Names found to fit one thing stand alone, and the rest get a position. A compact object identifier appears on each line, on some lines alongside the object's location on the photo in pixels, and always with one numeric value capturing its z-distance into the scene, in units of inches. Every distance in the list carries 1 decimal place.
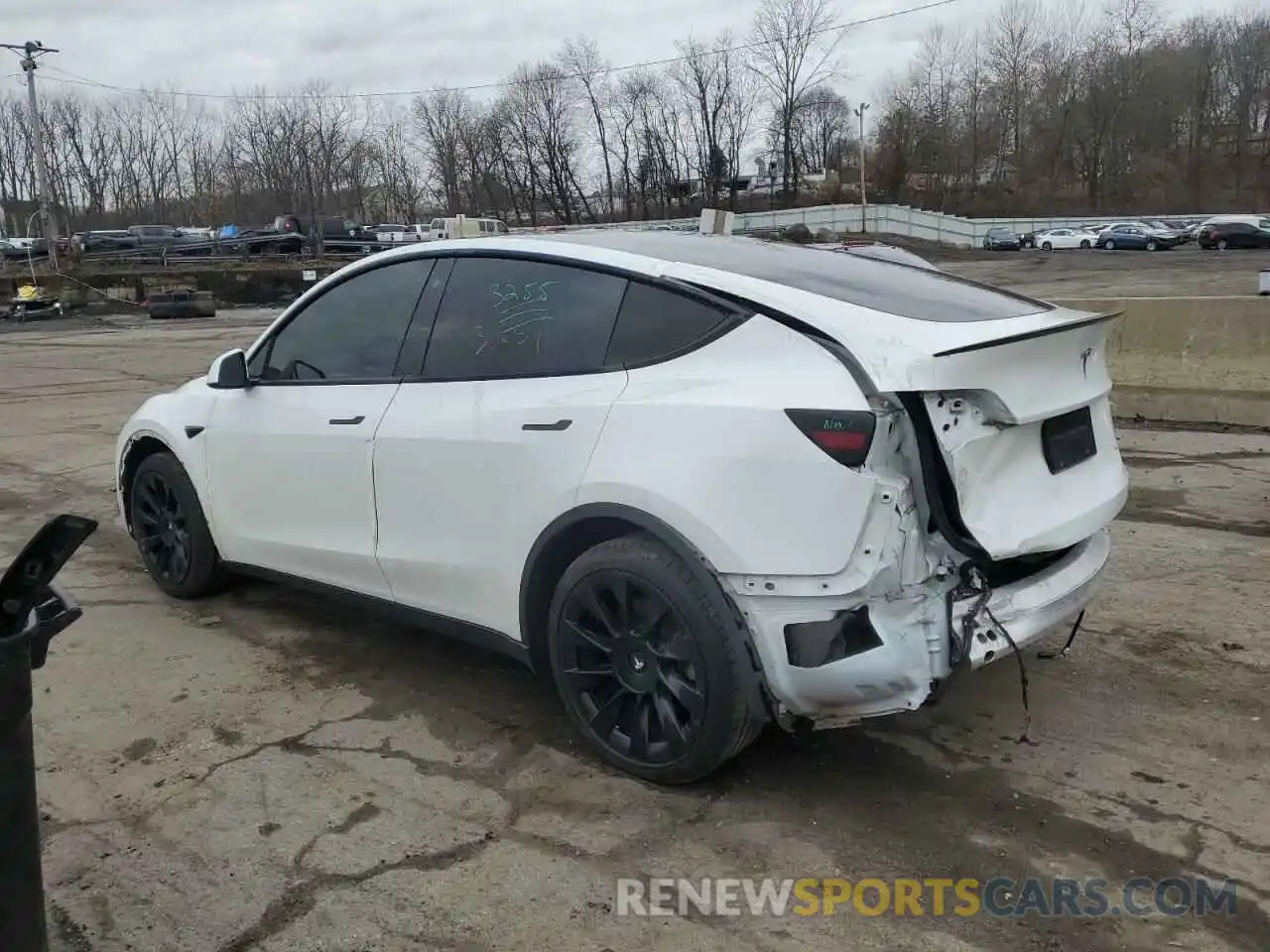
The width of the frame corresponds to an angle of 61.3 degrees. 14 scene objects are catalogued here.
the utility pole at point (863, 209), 2699.3
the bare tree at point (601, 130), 3381.4
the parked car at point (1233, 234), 1881.2
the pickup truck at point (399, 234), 2044.8
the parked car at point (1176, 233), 2132.1
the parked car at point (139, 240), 1855.3
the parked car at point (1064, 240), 2278.5
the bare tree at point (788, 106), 3368.6
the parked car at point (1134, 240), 2101.4
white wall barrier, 2664.9
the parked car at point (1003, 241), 2429.9
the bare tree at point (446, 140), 3376.0
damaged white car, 113.8
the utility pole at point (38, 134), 1618.7
